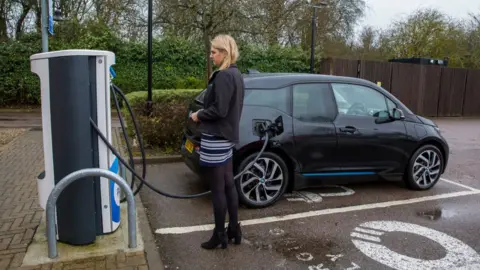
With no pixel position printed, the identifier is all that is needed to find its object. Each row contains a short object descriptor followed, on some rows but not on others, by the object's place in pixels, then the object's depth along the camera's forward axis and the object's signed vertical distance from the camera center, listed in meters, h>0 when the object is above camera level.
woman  3.12 -0.36
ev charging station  3.14 -0.49
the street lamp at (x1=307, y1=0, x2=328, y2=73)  14.78 +1.39
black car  4.52 -0.73
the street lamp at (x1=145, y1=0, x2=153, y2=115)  7.28 +0.47
